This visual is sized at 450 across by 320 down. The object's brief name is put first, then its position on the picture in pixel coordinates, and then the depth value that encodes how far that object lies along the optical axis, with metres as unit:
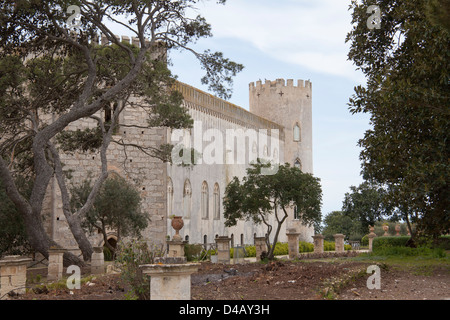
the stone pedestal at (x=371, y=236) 33.27
